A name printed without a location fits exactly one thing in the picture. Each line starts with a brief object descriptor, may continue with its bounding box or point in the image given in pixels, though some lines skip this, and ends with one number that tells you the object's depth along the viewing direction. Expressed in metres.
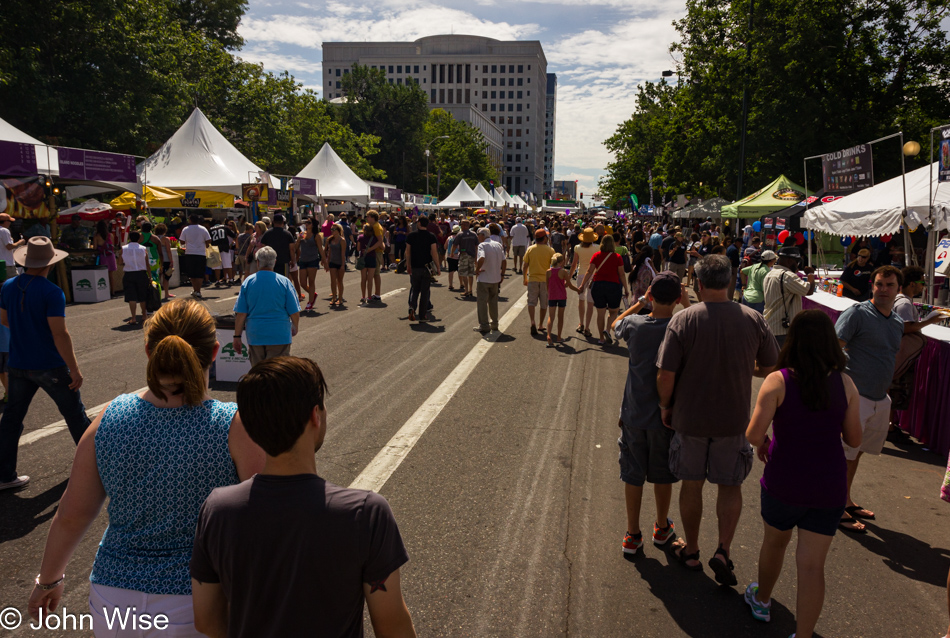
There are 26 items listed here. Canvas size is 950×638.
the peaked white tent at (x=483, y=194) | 51.83
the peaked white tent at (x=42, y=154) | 14.20
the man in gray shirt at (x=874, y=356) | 4.66
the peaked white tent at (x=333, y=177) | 28.66
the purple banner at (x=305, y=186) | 25.52
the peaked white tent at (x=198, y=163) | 19.78
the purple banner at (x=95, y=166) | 14.79
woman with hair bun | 2.02
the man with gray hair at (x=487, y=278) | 11.32
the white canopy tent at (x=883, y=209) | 9.88
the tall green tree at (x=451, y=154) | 83.56
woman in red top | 10.25
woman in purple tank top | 3.07
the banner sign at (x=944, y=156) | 8.26
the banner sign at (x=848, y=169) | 12.12
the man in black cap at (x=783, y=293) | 7.79
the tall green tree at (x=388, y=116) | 80.38
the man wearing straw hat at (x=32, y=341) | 4.64
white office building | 156.00
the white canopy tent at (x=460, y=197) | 47.94
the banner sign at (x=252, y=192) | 20.12
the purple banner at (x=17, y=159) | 13.35
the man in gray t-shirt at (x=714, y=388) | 3.67
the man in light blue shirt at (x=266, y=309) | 5.95
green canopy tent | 20.34
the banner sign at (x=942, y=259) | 9.16
